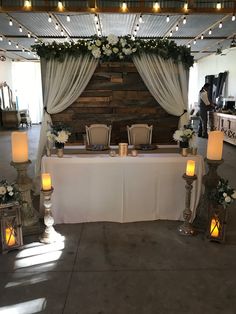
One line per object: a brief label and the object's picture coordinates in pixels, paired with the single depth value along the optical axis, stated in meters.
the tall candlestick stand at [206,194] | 2.94
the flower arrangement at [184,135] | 3.34
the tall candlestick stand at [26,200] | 2.97
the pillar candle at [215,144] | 2.92
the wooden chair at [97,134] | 4.14
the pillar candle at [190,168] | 2.88
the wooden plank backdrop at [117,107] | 4.33
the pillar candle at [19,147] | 2.92
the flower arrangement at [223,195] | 2.68
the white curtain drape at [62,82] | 4.01
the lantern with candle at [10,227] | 2.63
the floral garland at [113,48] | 3.92
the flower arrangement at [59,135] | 3.32
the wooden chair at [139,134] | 4.23
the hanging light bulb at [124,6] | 5.47
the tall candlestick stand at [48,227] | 2.80
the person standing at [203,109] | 8.55
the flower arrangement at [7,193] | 2.64
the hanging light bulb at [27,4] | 5.39
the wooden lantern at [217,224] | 2.77
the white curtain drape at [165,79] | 4.04
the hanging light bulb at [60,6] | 5.37
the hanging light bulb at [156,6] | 5.44
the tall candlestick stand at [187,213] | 2.86
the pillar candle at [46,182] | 2.78
